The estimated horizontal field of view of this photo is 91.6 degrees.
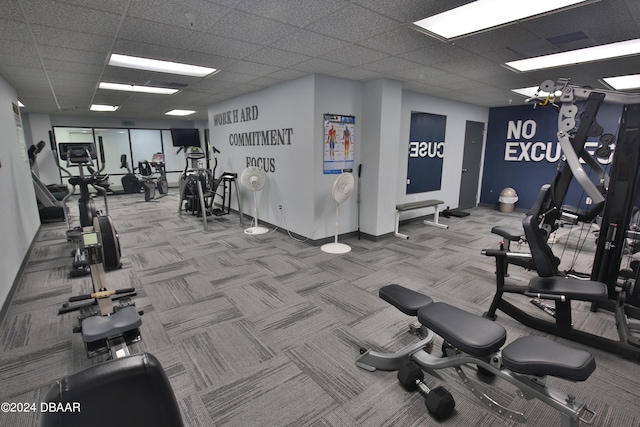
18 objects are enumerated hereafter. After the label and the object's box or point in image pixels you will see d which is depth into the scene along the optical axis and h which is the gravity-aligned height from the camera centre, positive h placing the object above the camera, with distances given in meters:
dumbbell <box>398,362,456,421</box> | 1.73 -1.39
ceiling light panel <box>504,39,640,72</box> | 3.09 +1.02
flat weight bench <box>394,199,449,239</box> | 5.28 -0.98
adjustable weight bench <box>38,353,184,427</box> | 0.67 -0.56
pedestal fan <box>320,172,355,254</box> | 4.41 -0.56
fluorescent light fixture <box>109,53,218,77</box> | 3.68 +1.06
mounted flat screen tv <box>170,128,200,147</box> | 9.57 +0.42
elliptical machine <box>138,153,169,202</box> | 8.48 -0.75
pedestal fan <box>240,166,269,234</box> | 5.21 -0.45
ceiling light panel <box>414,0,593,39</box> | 2.26 +1.06
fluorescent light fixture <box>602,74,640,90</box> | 4.22 +0.99
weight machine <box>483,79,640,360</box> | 2.30 -0.59
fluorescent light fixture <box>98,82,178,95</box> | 5.00 +1.04
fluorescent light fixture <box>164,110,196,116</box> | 8.38 +1.05
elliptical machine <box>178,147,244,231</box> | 6.10 -0.74
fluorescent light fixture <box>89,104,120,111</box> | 7.26 +1.03
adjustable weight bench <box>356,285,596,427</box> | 1.44 -0.97
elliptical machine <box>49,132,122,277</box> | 2.49 -0.65
